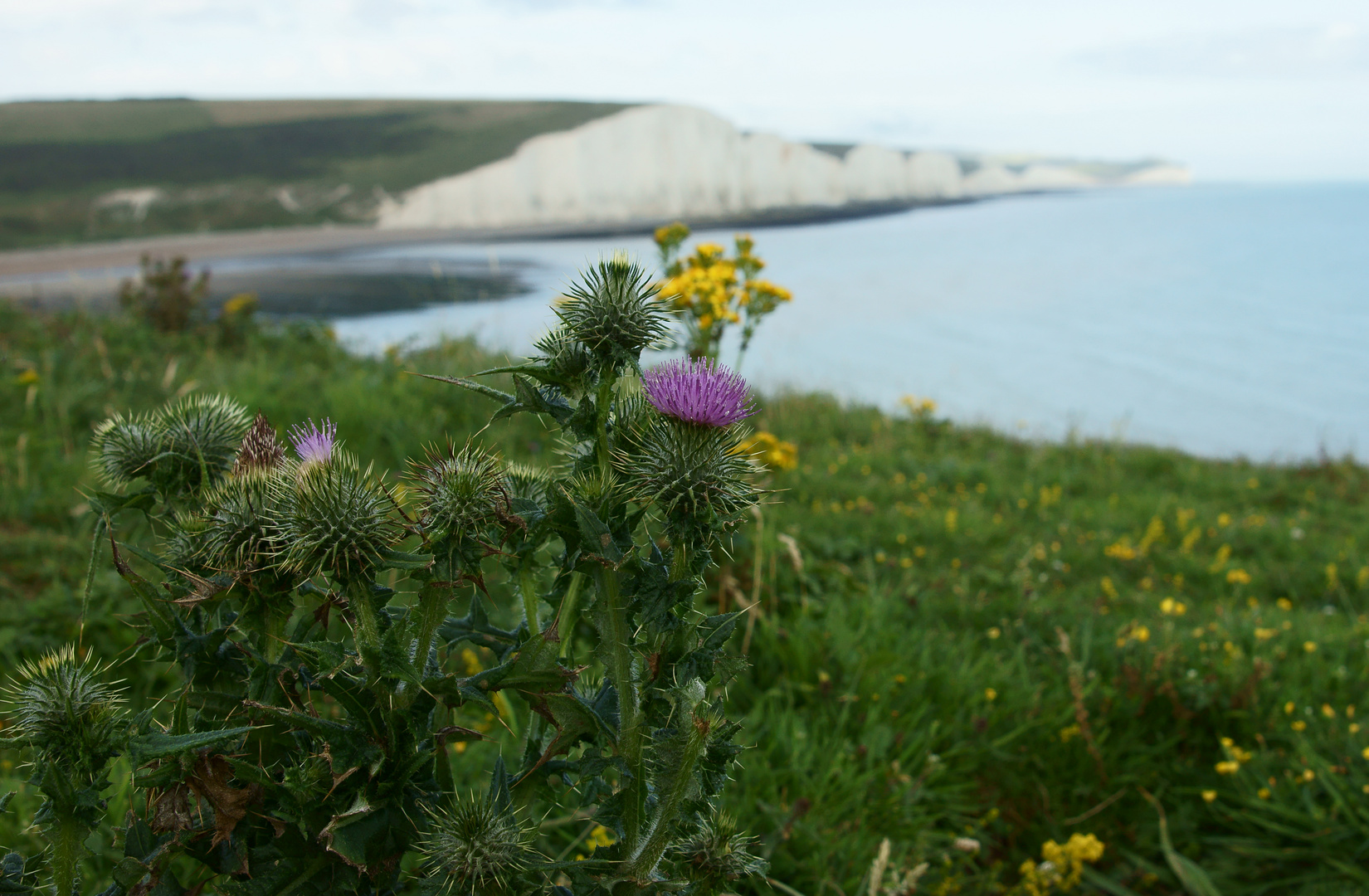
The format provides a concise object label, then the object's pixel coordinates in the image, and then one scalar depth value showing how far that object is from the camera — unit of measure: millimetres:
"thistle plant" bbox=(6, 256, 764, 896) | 339
